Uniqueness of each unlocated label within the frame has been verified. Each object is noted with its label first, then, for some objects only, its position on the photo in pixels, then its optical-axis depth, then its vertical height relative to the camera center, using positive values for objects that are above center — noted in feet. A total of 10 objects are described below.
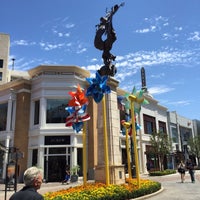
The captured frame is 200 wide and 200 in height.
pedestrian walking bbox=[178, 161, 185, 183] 64.90 -2.42
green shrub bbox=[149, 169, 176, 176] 96.16 -4.86
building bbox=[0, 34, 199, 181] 83.97 +13.85
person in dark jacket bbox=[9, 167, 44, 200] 10.71 -0.98
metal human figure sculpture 53.78 +24.76
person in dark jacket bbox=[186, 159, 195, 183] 62.18 -2.14
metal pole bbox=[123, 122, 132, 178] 50.97 +7.03
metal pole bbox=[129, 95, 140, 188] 45.09 +7.73
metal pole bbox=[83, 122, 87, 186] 41.51 +1.08
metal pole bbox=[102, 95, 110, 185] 39.52 +1.54
